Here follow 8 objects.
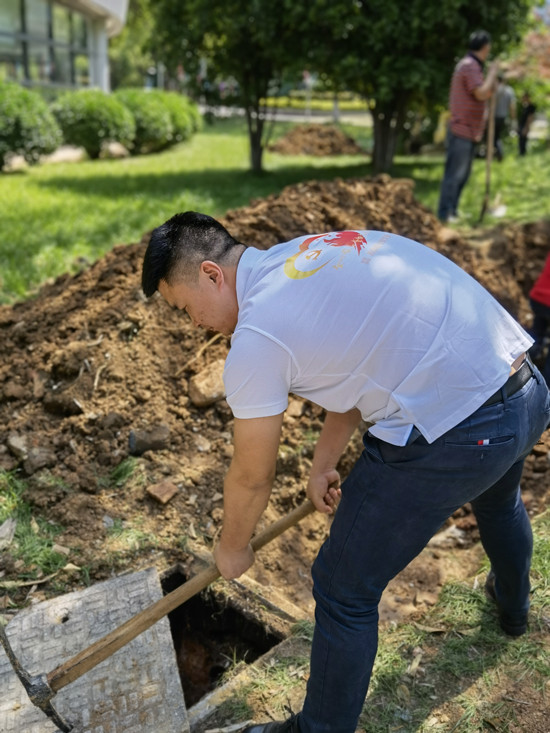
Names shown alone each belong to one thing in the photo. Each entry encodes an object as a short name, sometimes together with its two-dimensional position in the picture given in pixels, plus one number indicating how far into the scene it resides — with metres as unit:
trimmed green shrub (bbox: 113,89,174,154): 15.52
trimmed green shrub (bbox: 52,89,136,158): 13.68
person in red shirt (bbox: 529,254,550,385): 4.80
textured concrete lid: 2.39
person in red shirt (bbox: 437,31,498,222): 7.34
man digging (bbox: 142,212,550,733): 1.78
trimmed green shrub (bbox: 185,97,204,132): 19.02
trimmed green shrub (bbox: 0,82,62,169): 11.41
